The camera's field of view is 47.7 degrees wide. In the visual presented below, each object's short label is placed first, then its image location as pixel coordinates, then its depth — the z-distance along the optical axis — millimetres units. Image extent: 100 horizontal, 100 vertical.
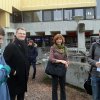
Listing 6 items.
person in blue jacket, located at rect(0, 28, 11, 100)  1304
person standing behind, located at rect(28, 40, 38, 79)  4530
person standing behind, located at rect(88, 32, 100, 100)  2050
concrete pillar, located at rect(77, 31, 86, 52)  8831
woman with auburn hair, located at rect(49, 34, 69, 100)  2566
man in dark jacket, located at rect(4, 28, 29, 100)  2058
